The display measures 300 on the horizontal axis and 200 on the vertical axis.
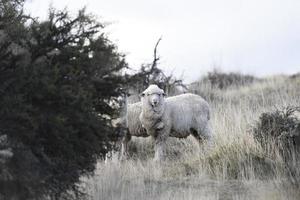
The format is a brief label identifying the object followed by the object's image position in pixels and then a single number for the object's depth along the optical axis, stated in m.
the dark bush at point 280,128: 23.37
